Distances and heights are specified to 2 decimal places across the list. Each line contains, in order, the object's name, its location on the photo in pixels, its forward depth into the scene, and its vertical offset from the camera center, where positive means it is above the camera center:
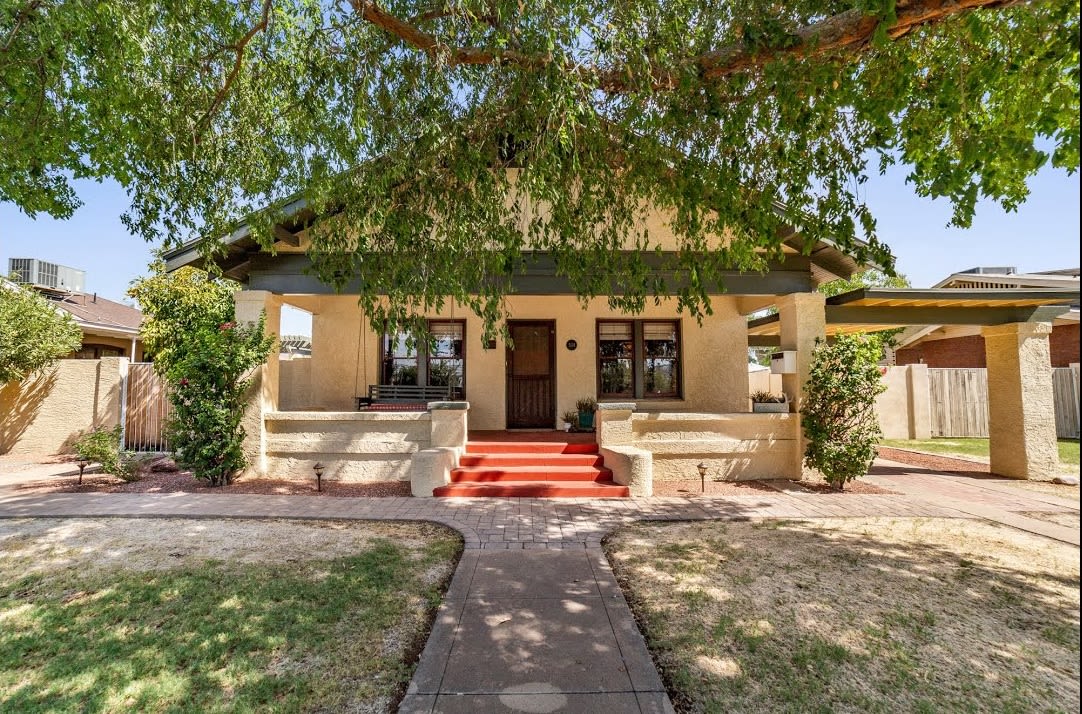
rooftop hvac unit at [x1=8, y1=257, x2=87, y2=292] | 22.03 +5.23
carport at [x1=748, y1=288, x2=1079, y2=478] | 8.98 +0.74
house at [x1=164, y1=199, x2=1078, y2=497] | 7.99 -0.55
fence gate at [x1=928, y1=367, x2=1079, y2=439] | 15.13 -0.42
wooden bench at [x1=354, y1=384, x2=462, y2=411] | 10.56 -0.08
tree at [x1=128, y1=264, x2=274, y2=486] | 7.75 +0.22
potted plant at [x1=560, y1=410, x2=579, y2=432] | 10.81 -0.63
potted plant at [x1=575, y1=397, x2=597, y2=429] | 10.74 -0.45
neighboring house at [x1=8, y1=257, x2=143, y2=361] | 17.03 +3.01
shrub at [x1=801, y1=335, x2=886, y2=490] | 7.78 -0.36
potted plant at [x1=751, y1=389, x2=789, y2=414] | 8.77 -0.29
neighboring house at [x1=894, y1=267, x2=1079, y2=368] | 16.67 +1.88
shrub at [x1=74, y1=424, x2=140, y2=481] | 8.24 -1.00
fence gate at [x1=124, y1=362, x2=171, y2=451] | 10.89 -0.39
